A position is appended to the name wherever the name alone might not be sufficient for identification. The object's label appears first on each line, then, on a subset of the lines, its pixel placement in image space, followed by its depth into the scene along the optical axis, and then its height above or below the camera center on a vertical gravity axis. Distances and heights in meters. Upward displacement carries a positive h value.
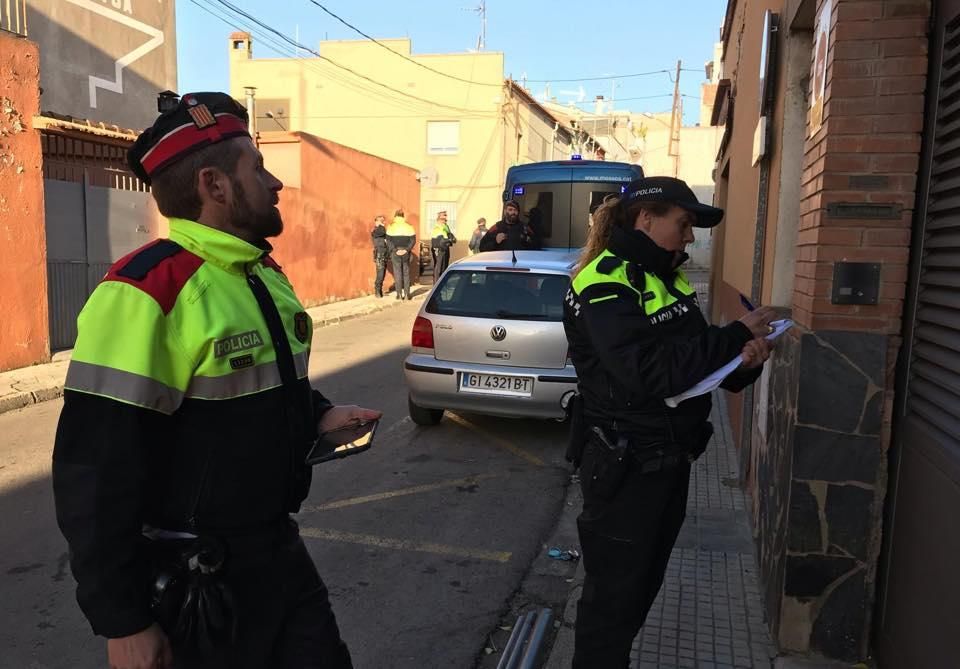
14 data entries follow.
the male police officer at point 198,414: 1.50 -0.37
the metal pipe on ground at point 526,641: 3.13 -1.68
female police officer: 2.29 -0.41
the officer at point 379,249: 17.88 +0.02
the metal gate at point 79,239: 9.48 +0.02
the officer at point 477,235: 19.88 +0.49
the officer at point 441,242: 19.34 +0.27
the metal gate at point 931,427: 2.33 -0.53
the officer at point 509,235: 10.54 +0.28
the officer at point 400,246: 17.44 +0.12
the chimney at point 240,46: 32.34 +8.58
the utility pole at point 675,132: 35.84 +6.17
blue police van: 11.99 +1.03
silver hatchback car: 5.98 -0.71
